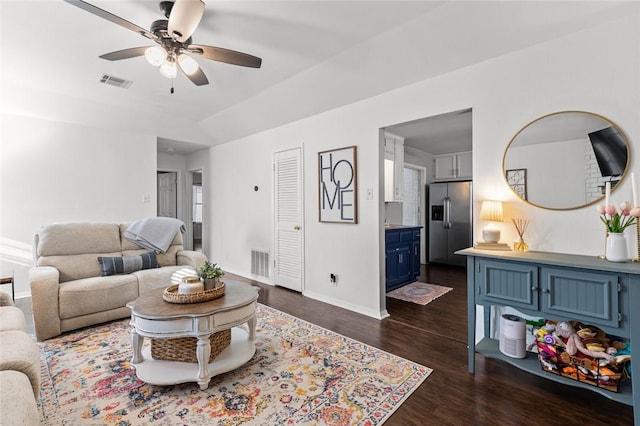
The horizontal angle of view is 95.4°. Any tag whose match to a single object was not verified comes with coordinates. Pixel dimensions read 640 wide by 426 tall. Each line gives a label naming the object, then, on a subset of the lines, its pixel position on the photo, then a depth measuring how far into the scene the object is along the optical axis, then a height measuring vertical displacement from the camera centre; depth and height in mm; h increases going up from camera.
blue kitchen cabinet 4168 -638
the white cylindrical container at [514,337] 2041 -883
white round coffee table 1900 -775
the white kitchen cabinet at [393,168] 4586 +719
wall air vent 4785 -829
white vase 1704 -208
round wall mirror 1949 +386
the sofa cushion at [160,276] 3227 -727
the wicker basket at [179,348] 2107 -990
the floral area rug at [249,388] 1707 -1182
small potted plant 2273 -493
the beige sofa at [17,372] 1078 -725
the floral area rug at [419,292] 3912 -1148
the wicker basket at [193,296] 2088 -607
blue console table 1577 -495
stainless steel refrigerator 5742 -151
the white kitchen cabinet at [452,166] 6113 +1011
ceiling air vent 3353 +1571
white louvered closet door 4184 -102
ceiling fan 1771 +1193
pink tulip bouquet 1696 -14
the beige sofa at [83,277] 2689 -683
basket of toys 1698 -868
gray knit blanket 3713 -261
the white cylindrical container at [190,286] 2150 -545
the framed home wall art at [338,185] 3494 +346
